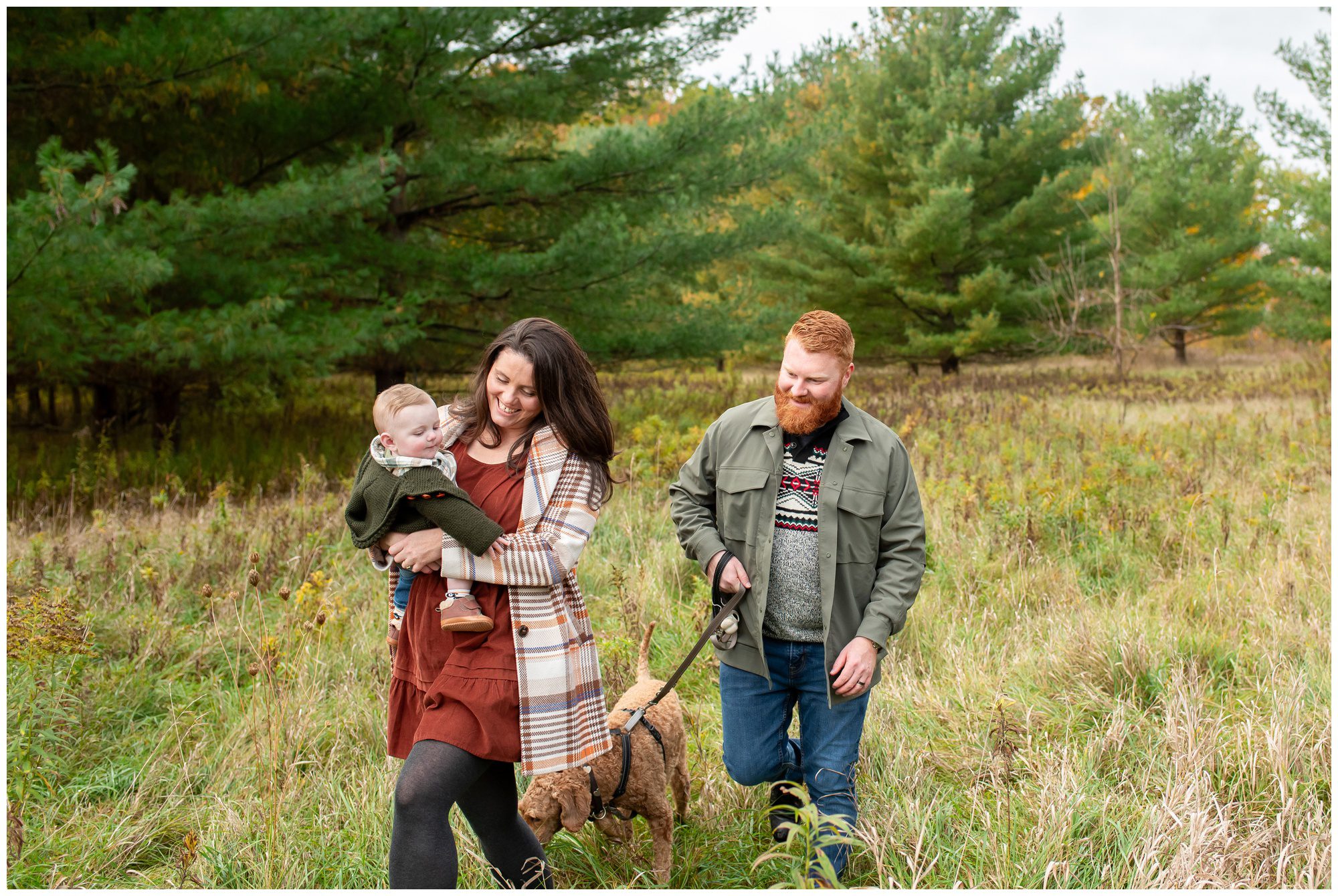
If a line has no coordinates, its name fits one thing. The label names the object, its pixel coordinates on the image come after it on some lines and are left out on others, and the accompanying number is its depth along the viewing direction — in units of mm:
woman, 1962
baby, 2012
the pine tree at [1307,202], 15898
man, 2346
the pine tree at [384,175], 7000
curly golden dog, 2248
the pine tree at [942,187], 18734
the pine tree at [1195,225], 21984
